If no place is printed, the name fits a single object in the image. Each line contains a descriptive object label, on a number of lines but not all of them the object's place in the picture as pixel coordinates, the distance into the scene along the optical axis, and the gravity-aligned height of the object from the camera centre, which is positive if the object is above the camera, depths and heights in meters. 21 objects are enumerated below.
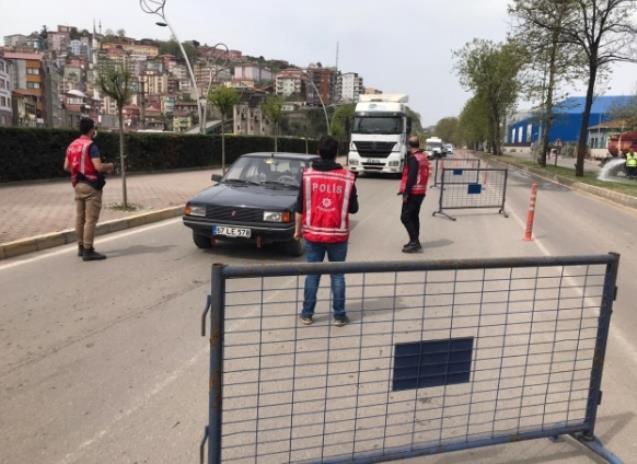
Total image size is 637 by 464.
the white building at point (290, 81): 157.04 +11.25
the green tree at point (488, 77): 53.47 +4.72
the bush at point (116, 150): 14.85 -1.22
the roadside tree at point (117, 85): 11.84 +0.66
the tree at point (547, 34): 23.69 +4.01
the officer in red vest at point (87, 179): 7.15 -0.83
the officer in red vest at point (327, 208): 4.89 -0.77
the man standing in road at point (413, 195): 8.73 -1.12
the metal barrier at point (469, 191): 13.31 -1.74
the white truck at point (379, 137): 24.14 -0.65
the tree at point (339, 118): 68.31 +0.45
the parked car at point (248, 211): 7.36 -1.23
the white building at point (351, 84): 166.25 +11.65
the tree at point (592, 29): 23.44 +4.20
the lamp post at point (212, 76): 29.71 +2.73
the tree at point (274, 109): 34.25 +0.69
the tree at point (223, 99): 25.39 +0.94
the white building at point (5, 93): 83.44 +3.16
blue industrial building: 36.50 +0.54
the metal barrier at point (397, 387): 2.75 -1.79
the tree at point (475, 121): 69.00 +0.67
